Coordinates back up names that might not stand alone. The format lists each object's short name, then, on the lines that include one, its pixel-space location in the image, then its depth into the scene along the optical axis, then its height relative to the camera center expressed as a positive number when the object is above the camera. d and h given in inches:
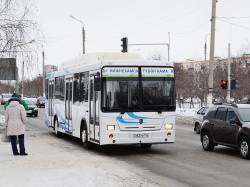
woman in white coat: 547.5 -44.0
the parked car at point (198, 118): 987.3 -72.6
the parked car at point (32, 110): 1653.5 -91.4
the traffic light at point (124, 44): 1207.3 +96.0
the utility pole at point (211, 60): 1143.6 +53.9
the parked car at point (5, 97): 2865.2 -82.7
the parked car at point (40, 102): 2591.0 -100.7
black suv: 563.8 -55.1
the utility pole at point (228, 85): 1189.5 -5.7
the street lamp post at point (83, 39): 1808.6 +161.0
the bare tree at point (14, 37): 949.8 +89.1
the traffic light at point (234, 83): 1193.2 -2.1
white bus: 589.3 -22.7
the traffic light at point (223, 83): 1187.9 -0.8
